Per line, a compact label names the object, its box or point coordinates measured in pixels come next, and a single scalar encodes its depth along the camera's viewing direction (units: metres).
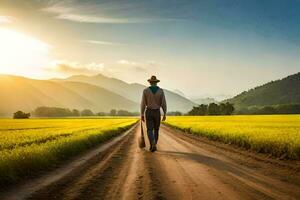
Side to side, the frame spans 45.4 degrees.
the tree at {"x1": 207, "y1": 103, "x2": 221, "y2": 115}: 157.38
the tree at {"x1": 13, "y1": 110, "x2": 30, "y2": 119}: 138.49
